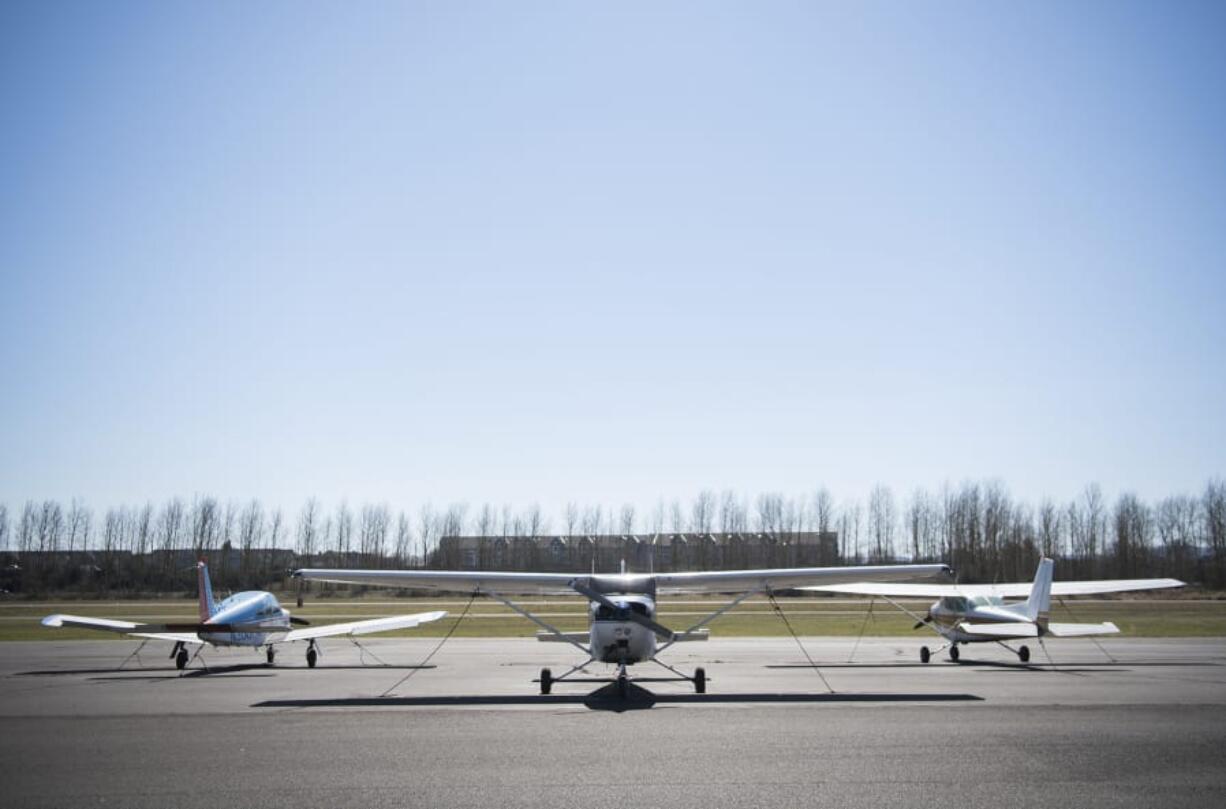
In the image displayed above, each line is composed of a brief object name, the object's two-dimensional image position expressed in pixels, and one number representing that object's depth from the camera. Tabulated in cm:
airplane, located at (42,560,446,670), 2166
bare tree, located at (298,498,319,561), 10906
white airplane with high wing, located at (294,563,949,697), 1547
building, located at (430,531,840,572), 11012
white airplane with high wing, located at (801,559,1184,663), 2319
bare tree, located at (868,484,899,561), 10762
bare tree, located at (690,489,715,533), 11369
